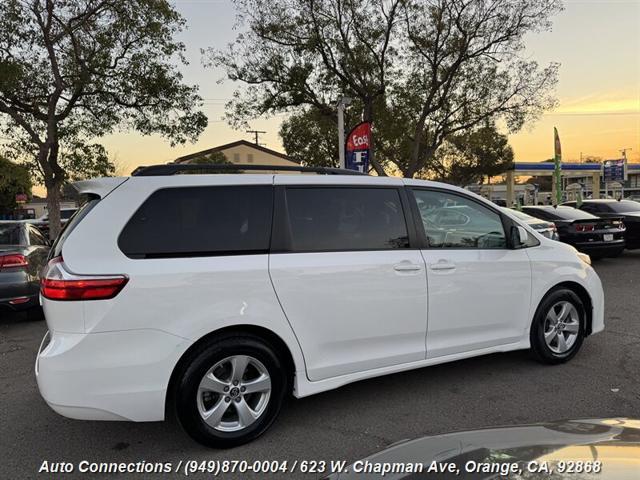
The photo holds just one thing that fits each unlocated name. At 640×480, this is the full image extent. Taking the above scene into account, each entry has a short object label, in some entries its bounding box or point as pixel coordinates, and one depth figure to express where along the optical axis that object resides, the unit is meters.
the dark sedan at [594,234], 10.52
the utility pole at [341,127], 14.53
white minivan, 2.88
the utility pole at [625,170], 29.57
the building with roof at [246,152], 48.22
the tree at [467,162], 40.88
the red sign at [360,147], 13.33
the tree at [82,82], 11.17
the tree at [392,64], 15.86
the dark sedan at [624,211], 11.40
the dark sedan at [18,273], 6.29
